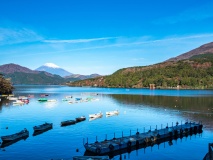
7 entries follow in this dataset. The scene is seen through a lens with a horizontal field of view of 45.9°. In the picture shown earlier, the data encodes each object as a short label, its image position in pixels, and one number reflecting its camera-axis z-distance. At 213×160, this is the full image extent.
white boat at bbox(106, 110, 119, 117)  109.04
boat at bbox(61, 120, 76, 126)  85.05
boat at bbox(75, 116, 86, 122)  93.15
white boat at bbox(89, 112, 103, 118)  100.94
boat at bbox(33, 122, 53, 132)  75.62
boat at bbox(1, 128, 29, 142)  63.34
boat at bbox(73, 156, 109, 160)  43.66
